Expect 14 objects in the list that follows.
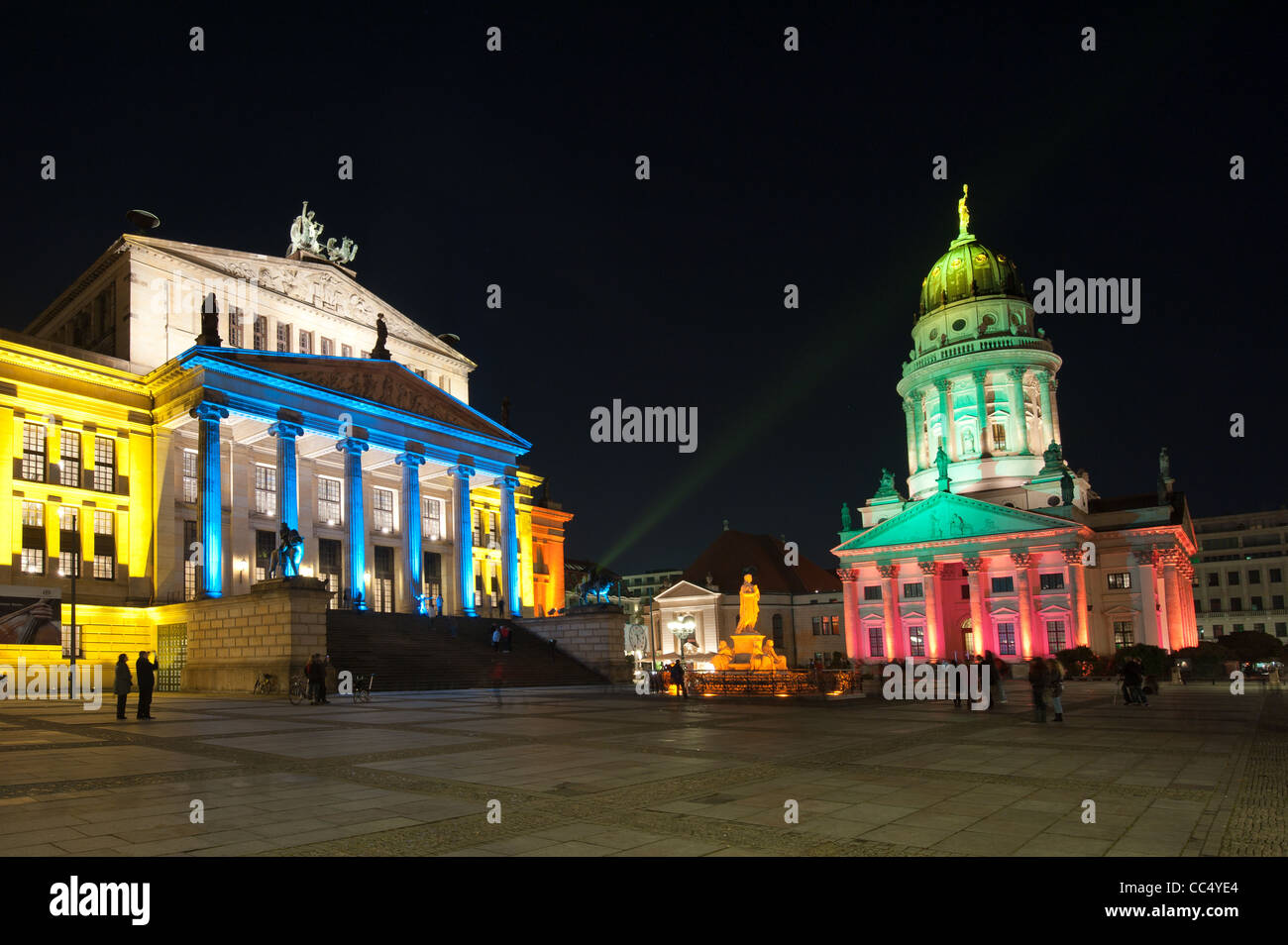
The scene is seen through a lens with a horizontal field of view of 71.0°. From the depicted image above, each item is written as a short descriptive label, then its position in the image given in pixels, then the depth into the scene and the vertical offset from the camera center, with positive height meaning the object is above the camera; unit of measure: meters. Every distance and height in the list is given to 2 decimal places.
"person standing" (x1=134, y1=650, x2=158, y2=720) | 22.86 -2.04
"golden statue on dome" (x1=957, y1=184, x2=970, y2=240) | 93.44 +36.04
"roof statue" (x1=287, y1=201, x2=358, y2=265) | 58.19 +22.85
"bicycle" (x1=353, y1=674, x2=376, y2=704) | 30.28 -3.28
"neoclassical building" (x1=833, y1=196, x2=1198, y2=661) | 72.12 +3.19
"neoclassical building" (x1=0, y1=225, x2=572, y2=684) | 41.22 +7.81
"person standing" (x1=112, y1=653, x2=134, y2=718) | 22.95 -2.07
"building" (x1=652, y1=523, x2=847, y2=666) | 93.75 -4.47
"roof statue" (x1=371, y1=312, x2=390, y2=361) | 50.59 +13.80
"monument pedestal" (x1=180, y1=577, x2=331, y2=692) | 33.28 -1.49
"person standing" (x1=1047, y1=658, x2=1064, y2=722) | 21.44 -2.82
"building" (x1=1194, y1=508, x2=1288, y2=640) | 113.56 -3.32
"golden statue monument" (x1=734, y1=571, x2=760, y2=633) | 36.19 -1.20
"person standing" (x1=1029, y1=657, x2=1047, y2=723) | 21.45 -2.90
